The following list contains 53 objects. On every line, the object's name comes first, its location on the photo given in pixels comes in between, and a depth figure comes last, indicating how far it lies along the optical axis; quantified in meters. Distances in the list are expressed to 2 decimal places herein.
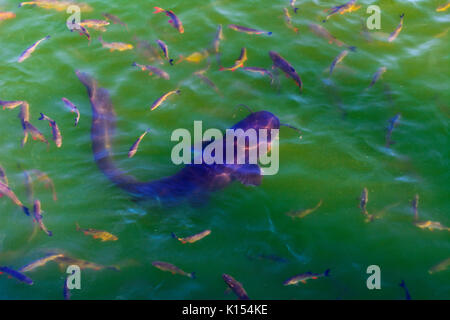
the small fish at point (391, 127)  5.65
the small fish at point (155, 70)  6.62
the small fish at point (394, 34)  7.24
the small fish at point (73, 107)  5.82
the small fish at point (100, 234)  4.58
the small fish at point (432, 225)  4.59
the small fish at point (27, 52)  7.03
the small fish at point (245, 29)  7.18
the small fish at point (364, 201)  4.83
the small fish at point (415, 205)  4.80
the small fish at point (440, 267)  4.32
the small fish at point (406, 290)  4.11
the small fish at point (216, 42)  7.34
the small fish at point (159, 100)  6.16
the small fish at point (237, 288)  4.02
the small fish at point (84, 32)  7.60
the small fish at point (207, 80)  6.67
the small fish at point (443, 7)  8.22
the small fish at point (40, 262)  4.23
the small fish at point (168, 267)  4.25
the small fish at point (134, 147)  5.57
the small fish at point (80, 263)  4.38
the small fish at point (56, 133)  5.62
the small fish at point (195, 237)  4.51
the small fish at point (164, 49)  6.71
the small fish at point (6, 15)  8.04
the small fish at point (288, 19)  7.91
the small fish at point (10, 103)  5.98
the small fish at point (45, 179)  5.28
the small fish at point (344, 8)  7.70
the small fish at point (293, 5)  8.17
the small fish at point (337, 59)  6.50
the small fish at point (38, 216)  4.75
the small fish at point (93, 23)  7.18
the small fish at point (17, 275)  4.17
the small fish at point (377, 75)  6.41
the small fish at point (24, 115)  5.78
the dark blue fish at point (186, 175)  5.22
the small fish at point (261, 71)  6.25
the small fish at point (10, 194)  4.95
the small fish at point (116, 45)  6.94
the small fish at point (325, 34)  7.40
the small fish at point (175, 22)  7.48
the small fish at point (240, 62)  6.77
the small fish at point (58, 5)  8.27
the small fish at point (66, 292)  4.16
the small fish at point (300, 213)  4.82
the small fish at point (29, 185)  5.16
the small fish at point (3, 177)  5.10
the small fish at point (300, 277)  4.06
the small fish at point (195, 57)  7.15
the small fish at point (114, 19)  7.83
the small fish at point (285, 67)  6.36
